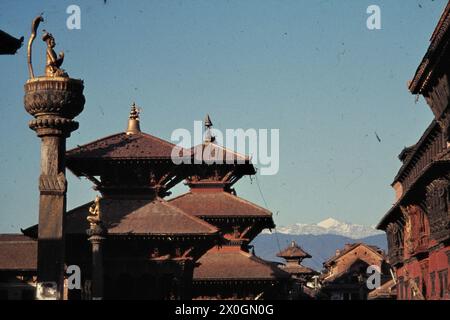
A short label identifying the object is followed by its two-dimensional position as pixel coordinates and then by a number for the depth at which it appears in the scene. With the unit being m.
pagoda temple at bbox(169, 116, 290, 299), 60.38
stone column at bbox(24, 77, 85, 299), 36.72
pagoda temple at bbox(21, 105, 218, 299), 45.31
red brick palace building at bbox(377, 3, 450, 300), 41.00
